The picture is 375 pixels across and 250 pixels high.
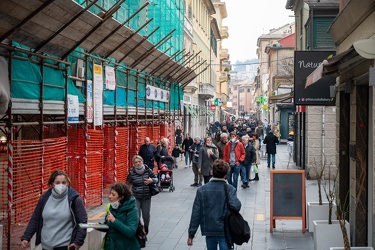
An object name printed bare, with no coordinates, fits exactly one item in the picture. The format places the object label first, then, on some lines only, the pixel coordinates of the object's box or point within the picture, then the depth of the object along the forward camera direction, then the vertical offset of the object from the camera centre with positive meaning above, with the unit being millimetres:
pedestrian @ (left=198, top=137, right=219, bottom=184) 17938 -1213
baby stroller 18336 -1755
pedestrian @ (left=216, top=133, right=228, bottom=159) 19672 -931
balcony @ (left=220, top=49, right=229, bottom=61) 85250 +7983
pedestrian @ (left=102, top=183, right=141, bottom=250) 6859 -1099
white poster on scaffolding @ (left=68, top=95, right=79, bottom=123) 14036 +115
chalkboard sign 11994 -1540
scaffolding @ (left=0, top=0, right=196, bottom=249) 11242 +456
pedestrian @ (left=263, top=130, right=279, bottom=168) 26031 -1192
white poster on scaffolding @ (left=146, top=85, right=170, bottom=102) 24391 +832
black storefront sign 16766 +941
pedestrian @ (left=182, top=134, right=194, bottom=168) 26750 -1248
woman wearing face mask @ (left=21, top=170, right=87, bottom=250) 6883 -1127
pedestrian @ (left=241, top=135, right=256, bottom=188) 19375 -1393
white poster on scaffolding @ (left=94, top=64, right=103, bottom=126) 16266 +494
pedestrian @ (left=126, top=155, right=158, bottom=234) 10380 -1091
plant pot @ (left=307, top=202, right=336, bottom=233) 11633 -1776
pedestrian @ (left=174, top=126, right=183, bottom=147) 31359 -1124
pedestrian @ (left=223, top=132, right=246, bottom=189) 17734 -1188
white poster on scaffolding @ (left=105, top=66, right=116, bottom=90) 17672 +1005
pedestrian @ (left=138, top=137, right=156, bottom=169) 18000 -1064
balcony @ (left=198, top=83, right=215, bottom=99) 50600 +1913
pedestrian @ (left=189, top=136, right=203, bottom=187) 19734 -1378
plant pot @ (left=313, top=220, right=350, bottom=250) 9867 -1880
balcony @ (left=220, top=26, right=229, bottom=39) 90156 +11501
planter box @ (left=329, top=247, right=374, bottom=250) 7926 -1666
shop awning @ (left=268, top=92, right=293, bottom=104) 32594 +824
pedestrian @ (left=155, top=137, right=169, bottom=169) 18922 -1093
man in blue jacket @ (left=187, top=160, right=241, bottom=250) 7785 -1165
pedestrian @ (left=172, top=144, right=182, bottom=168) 25402 -1500
